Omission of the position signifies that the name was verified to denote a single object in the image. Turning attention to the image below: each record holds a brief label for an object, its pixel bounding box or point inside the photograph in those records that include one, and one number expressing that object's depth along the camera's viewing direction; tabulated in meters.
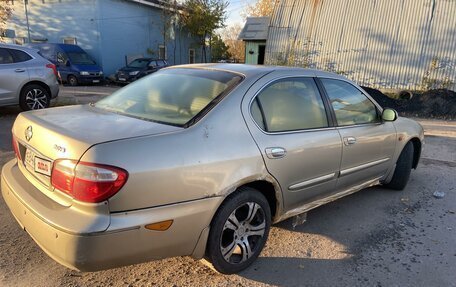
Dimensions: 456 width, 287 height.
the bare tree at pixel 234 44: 39.75
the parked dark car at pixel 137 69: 19.52
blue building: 21.52
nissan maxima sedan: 2.24
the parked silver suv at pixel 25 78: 8.00
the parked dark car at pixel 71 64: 18.56
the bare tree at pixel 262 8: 34.95
